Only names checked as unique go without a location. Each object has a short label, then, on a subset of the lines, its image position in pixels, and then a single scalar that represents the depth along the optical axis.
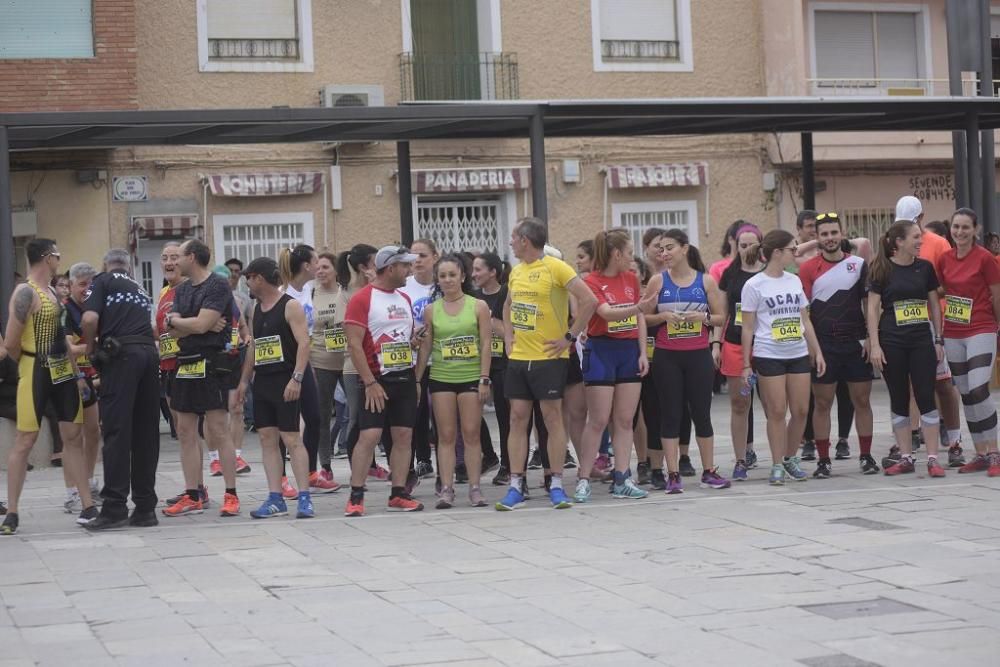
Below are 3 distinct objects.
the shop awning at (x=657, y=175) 24.67
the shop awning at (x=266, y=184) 22.55
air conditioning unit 22.83
